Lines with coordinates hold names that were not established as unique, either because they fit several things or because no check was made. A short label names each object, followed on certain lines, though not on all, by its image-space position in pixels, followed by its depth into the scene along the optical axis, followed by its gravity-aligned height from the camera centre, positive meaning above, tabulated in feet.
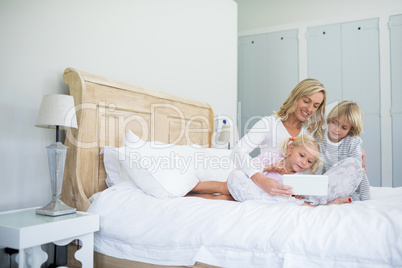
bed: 3.81 -0.97
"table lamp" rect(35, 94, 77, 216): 4.99 +0.07
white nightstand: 4.20 -1.19
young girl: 5.22 -0.42
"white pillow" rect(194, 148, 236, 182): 6.77 -0.47
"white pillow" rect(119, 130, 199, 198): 5.79 -0.46
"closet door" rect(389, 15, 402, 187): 11.66 +1.70
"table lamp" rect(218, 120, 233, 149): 10.05 +0.26
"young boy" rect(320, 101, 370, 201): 4.84 +0.06
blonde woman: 5.42 +0.26
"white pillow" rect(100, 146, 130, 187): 6.29 -0.50
